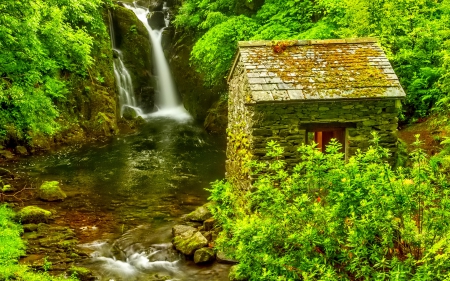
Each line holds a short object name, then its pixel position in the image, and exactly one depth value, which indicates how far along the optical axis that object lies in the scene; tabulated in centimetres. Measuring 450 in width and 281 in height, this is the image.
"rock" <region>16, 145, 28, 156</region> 1888
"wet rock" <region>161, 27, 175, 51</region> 3061
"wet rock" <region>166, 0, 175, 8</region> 3347
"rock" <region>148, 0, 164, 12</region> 3331
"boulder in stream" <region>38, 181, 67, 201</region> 1379
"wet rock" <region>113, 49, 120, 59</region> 2788
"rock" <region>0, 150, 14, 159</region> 1807
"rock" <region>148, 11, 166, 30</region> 3170
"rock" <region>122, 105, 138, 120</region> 2593
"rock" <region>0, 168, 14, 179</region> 1557
